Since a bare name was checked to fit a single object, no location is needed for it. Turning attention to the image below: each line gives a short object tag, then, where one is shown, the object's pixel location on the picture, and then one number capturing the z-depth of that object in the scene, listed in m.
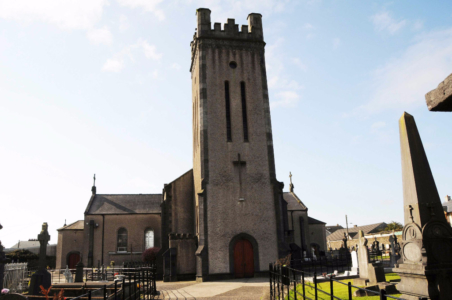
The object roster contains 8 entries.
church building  21.84
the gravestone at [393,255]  22.44
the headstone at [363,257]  14.88
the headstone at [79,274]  18.67
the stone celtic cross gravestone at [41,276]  12.48
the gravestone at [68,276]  20.47
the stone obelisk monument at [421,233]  8.31
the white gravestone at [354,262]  19.06
